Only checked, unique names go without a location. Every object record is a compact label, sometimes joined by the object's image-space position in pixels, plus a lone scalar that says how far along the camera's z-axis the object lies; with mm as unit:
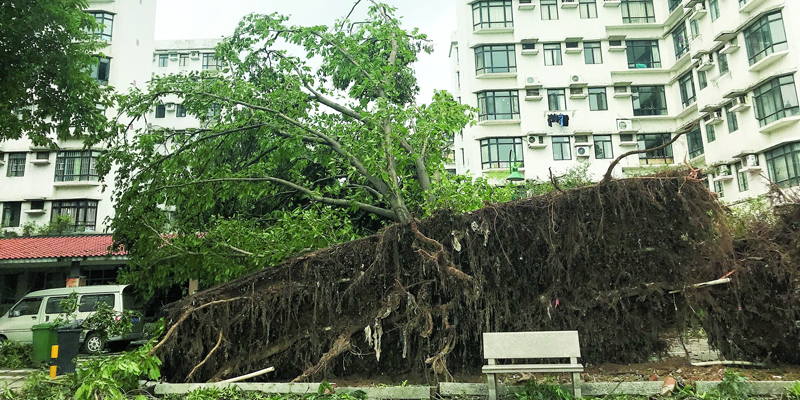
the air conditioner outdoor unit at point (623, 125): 28094
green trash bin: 11320
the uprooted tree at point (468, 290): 7961
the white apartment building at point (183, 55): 39062
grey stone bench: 6688
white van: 15266
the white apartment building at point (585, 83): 27625
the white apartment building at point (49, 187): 27062
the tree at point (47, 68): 11312
